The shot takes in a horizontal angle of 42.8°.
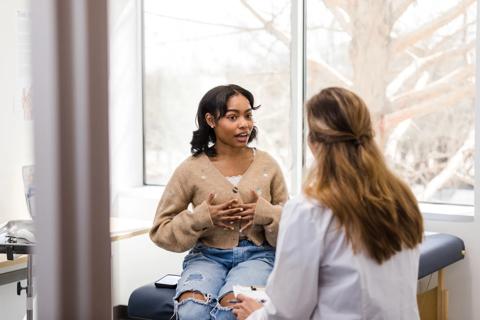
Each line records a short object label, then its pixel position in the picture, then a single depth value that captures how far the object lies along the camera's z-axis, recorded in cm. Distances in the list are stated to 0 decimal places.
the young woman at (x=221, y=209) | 213
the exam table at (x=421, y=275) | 248
